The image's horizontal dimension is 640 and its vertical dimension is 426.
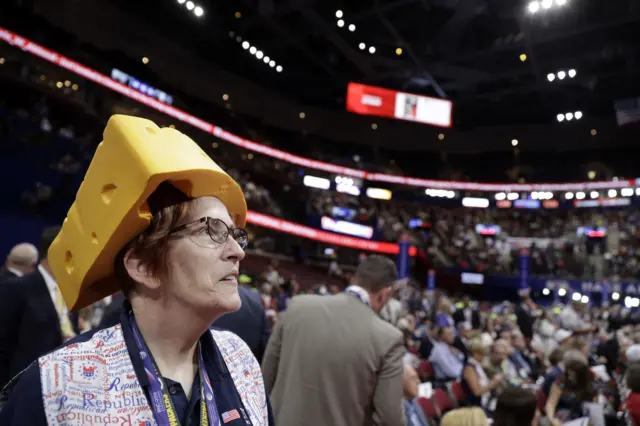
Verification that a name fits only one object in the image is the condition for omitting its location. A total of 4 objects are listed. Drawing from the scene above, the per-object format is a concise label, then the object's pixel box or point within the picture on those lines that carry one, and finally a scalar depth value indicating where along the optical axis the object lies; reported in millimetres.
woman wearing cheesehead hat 995
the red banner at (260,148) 15391
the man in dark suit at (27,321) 2576
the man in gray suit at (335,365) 2516
